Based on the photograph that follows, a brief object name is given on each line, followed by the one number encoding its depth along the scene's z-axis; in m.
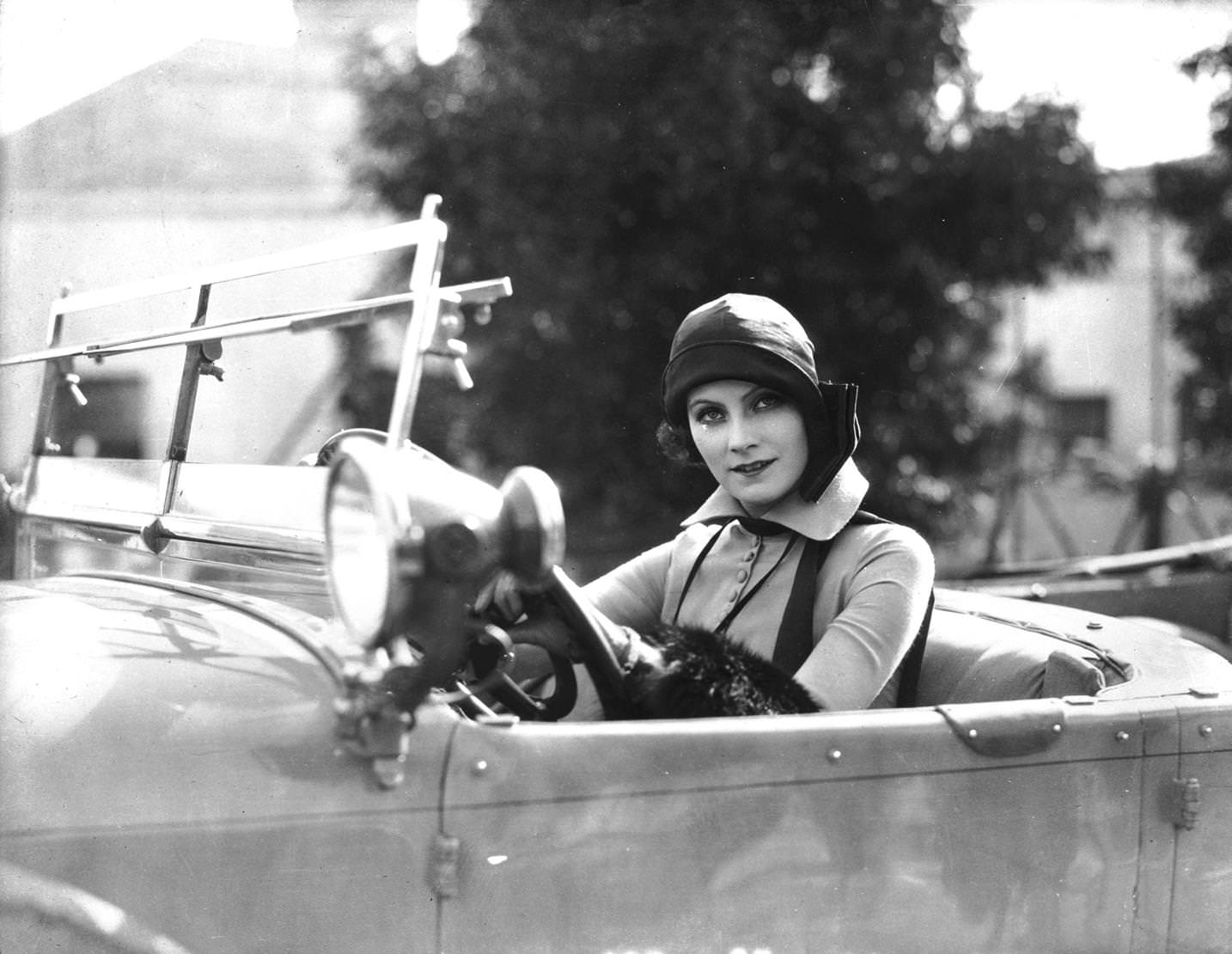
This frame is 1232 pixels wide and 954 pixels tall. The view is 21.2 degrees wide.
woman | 3.43
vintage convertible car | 3.01
